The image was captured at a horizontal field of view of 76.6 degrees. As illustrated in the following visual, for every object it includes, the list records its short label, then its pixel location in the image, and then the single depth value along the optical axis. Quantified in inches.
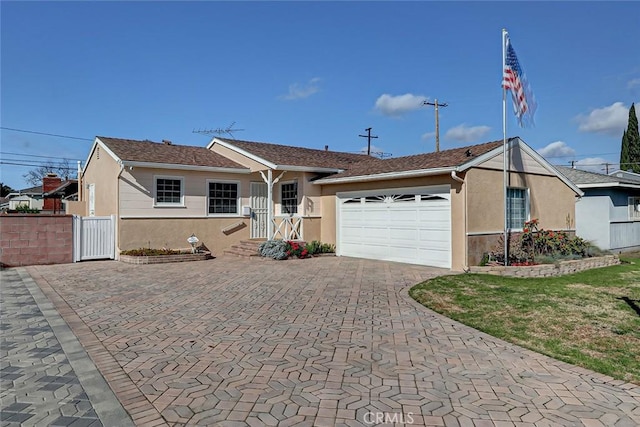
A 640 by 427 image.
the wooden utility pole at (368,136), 1489.5
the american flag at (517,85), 476.7
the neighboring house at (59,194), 958.1
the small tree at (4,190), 2412.6
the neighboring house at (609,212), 730.8
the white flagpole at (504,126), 475.6
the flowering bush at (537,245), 508.4
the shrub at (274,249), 590.2
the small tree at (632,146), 1777.8
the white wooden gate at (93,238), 573.0
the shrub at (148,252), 564.7
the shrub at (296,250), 603.2
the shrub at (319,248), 634.8
